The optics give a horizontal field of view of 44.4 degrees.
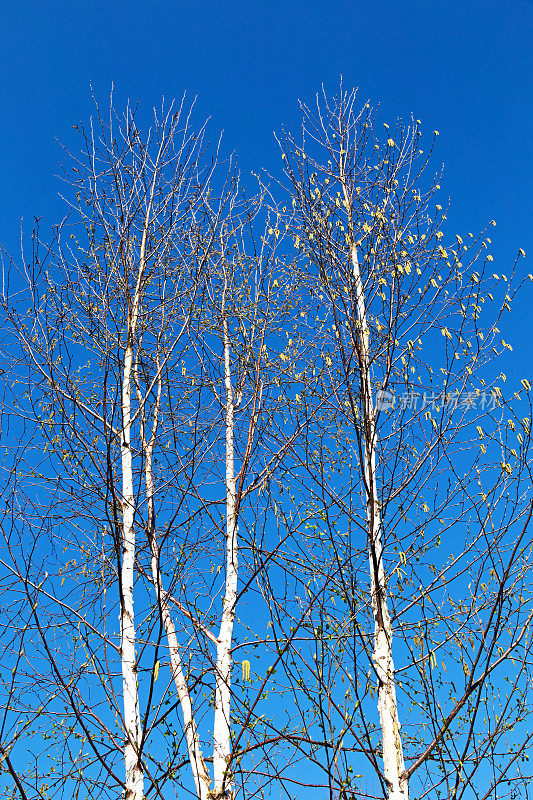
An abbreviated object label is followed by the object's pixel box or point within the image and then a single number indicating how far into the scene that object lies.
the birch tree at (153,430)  3.06
